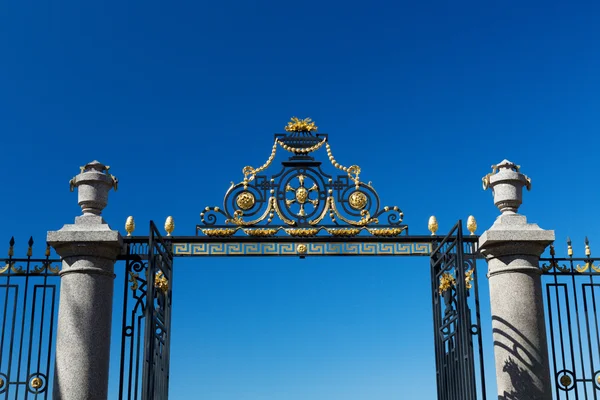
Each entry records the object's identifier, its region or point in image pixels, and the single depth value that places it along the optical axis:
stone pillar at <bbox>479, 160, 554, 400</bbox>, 10.91
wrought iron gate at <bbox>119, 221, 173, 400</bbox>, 10.22
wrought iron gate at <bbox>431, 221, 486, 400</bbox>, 10.09
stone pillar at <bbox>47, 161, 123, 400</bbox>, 10.70
